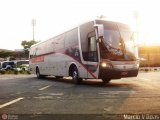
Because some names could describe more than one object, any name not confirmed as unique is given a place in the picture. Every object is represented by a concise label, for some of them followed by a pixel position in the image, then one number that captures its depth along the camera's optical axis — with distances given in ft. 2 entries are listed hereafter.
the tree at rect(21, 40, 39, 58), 157.13
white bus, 23.45
